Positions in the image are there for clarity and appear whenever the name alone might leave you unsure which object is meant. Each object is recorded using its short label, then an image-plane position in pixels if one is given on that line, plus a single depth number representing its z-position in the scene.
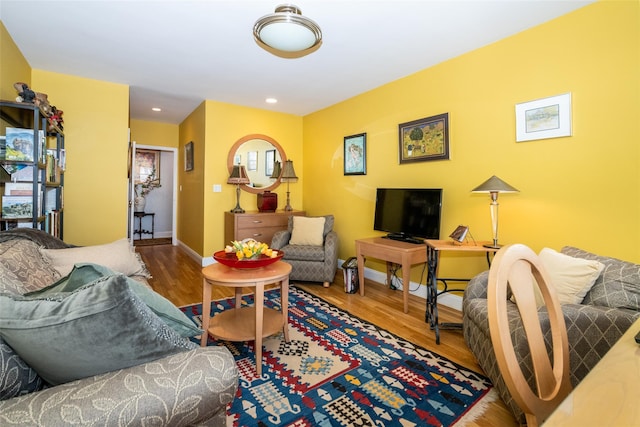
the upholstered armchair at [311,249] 3.67
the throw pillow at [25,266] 1.31
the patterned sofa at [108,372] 0.73
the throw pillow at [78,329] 0.77
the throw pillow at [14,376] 0.77
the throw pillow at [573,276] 1.59
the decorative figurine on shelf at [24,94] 2.35
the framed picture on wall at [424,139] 3.09
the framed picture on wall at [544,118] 2.27
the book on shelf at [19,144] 2.26
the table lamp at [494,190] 2.30
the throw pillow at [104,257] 1.92
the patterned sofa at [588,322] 1.32
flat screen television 3.01
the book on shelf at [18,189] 2.35
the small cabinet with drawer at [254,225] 4.26
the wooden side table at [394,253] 2.83
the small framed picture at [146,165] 7.19
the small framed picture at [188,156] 5.23
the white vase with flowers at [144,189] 7.05
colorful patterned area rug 1.55
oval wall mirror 4.71
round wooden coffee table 1.95
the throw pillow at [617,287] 1.47
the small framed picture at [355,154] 4.05
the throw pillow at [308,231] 3.95
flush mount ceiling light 1.87
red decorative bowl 2.11
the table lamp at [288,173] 4.75
